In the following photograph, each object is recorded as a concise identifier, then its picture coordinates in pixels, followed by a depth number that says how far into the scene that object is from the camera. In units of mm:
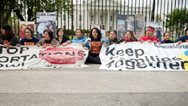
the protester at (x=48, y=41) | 5637
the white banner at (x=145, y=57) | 4938
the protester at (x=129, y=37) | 5947
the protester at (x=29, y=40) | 5726
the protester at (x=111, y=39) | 6101
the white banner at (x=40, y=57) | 5109
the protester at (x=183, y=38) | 6054
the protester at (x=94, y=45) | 6017
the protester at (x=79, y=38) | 6112
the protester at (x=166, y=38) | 6090
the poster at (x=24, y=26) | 7745
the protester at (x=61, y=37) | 6105
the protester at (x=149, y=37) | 5828
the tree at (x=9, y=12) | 8913
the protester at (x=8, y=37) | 5484
